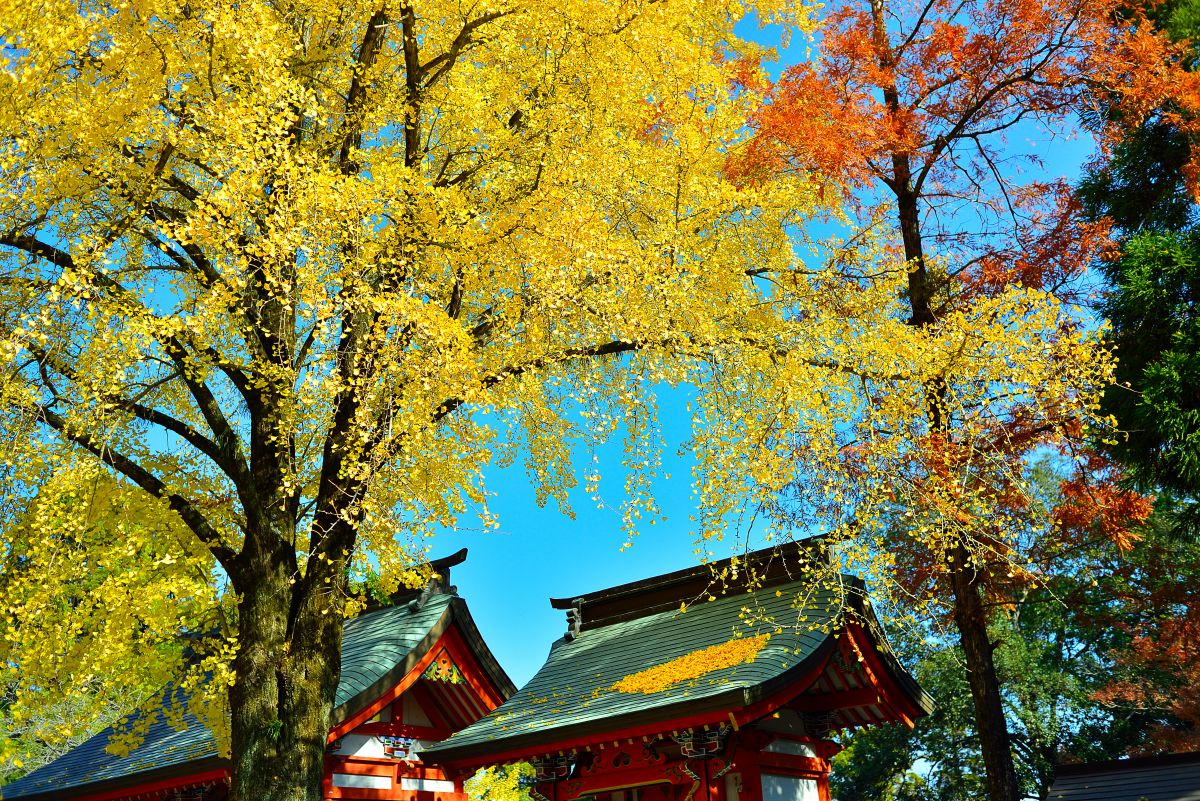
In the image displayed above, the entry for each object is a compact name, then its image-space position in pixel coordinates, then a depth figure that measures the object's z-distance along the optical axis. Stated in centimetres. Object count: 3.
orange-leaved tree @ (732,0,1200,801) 1082
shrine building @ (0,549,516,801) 1327
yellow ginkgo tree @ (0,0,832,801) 836
